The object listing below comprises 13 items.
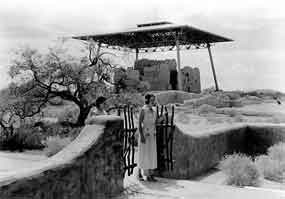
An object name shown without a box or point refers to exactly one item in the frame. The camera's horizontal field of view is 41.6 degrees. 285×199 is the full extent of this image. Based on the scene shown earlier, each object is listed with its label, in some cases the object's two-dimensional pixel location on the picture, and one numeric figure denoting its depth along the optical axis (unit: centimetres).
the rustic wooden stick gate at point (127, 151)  674
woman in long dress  693
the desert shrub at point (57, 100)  2331
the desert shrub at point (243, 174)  870
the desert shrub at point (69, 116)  2198
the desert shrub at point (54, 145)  1386
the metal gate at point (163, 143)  762
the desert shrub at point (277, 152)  1108
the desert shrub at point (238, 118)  2310
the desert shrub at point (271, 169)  999
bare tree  1883
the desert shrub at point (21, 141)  1675
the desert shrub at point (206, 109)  2689
